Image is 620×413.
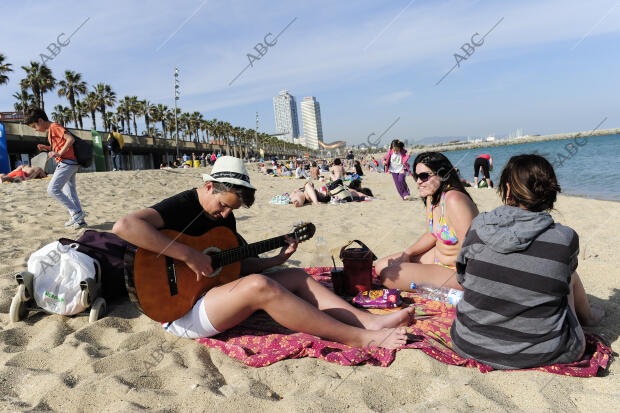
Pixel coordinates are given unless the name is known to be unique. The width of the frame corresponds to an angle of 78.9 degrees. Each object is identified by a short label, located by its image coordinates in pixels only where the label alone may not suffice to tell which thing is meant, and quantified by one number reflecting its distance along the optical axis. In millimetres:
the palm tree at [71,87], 37844
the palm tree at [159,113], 55000
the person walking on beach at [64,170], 5758
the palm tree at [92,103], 42231
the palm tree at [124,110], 49375
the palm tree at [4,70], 29109
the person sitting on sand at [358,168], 16031
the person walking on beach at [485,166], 13797
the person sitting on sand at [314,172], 20047
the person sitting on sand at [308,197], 9462
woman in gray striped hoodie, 1917
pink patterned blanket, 2170
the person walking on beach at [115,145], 16275
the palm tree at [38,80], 33094
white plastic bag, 2852
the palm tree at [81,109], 41106
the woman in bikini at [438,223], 2971
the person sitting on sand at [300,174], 20562
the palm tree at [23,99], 35838
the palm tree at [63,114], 45844
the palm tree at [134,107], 49859
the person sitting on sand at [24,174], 11289
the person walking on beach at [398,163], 9797
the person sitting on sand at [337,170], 12969
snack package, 3039
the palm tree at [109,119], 47500
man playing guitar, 2301
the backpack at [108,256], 3141
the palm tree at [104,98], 42531
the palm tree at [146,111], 52750
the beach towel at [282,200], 9852
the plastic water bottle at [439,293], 3037
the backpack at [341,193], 9766
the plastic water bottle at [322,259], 4477
